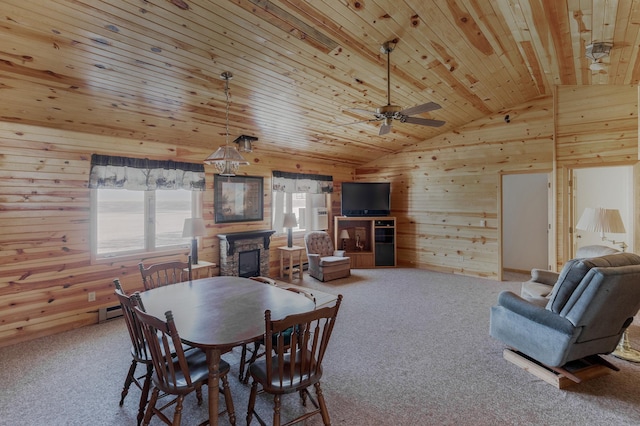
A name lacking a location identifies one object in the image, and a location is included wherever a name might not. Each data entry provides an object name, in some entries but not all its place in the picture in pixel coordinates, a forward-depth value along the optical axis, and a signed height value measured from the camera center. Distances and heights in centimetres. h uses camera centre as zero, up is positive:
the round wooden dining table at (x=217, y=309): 185 -74
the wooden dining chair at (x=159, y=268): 305 -59
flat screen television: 730 +30
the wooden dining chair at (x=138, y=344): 204 -91
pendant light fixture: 286 +48
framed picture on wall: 544 +23
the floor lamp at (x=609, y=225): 310 -17
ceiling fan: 316 +103
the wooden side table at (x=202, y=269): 470 -91
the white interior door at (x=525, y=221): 653 -24
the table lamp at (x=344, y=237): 740 -62
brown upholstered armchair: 603 -95
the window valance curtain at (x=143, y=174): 404 +54
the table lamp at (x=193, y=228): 455 -24
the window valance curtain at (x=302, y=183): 639 +62
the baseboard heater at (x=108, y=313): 404 -133
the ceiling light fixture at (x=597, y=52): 335 +178
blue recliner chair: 237 -83
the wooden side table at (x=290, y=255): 611 -90
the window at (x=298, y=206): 664 +11
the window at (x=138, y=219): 420 -11
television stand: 717 -77
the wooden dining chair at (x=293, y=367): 178 -99
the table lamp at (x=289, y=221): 616 -20
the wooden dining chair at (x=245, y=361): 266 -134
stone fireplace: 529 -75
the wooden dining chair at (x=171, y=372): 175 -103
